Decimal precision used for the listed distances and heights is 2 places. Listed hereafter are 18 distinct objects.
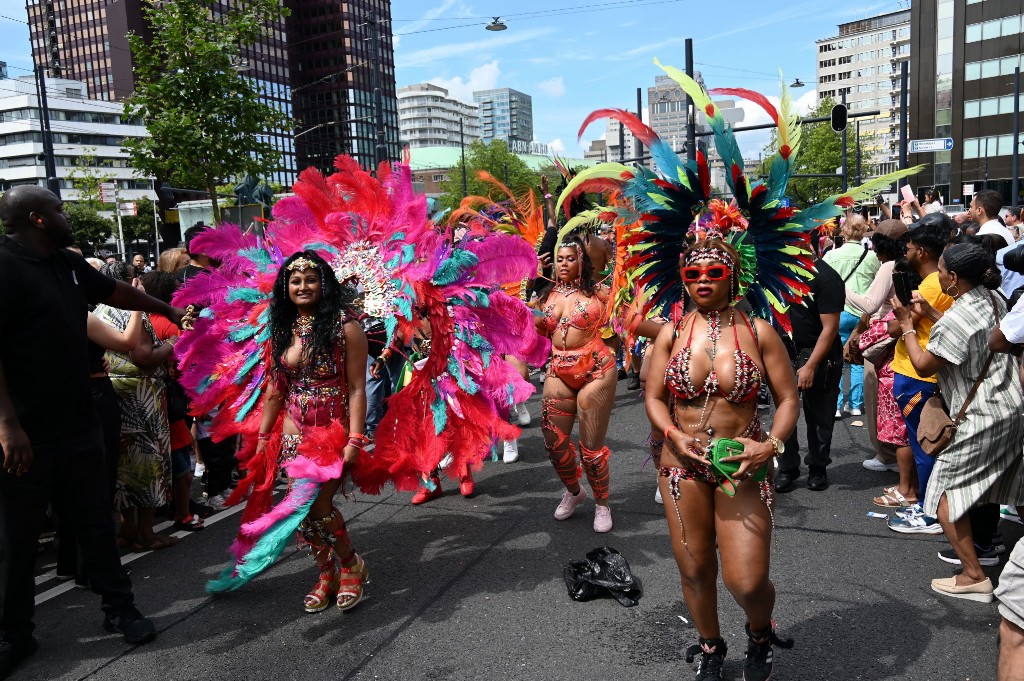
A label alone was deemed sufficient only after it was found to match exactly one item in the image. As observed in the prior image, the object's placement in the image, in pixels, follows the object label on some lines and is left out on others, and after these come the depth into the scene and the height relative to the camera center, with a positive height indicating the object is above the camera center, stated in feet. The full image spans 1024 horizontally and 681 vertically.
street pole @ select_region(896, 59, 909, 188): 55.23 +8.33
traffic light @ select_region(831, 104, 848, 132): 54.70 +7.39
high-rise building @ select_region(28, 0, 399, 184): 273.13 +75.98
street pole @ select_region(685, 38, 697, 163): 48.90 +10.85
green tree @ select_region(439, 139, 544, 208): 192.13 +17.98
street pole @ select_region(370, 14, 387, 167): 47.26 +8.75
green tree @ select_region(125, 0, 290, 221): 41.47 +8.81
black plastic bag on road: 12.56 -5.91
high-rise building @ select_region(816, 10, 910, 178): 336.29 +72.10
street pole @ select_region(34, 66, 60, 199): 58.13 +9.89
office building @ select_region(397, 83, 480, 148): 622.95 +104.48
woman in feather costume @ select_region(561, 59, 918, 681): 9.02 -1.55
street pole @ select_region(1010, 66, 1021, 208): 96.49 +10.34
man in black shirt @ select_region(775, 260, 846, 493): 16.70 -3.79
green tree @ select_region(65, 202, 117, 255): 162.40 +7.17
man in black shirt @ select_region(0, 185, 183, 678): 11.00 -2.40
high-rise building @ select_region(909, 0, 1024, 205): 160.25 +27.71
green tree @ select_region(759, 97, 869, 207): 171.94 +15.91
